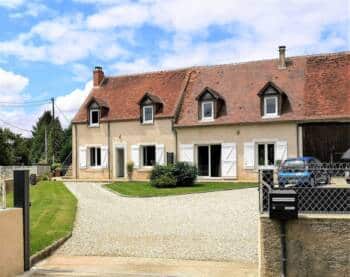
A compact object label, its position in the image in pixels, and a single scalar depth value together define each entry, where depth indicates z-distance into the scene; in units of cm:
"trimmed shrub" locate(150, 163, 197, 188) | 2302
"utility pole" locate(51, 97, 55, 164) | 6641
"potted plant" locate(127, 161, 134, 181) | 3047
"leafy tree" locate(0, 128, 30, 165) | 4022
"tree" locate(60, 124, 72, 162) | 6526
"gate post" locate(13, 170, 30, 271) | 708
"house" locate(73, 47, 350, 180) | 2570
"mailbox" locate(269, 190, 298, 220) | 561
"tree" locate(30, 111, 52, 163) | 7584
